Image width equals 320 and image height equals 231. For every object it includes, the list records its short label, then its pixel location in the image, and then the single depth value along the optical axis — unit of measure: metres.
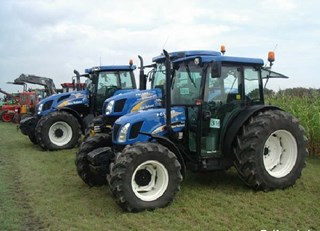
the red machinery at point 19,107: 21.05
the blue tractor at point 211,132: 5.43
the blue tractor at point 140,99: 9.14
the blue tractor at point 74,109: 11.20
